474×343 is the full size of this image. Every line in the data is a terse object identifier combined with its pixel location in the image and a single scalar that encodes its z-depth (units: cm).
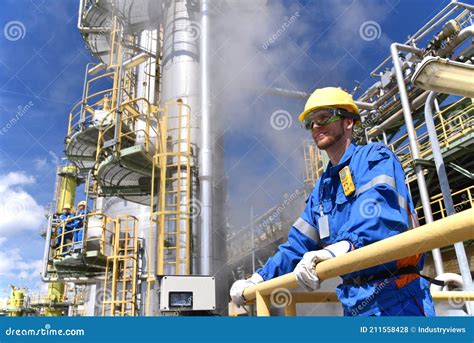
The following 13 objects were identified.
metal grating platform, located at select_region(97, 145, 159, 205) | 723
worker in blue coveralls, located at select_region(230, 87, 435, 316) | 128
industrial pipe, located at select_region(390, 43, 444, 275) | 587
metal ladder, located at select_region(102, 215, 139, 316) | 738
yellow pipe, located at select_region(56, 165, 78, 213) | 1855
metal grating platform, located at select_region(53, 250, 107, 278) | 832
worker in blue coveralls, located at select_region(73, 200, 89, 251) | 839
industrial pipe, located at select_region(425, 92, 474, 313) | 465
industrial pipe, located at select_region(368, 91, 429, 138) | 805
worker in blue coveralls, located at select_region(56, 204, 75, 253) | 877
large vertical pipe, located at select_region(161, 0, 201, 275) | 650
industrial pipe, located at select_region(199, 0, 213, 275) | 626
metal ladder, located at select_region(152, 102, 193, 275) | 622
